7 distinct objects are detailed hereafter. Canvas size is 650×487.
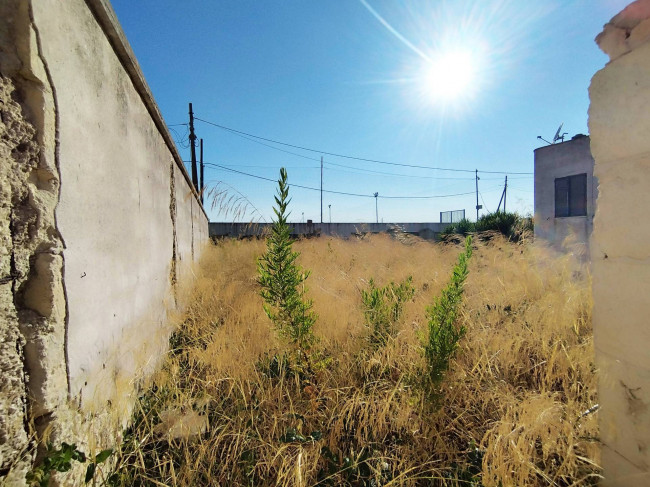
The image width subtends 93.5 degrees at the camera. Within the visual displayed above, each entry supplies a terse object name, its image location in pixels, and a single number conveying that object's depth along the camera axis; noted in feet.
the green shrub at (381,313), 7.17
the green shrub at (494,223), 38.51
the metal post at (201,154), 52.80
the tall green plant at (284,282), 5.29
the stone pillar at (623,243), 2.93
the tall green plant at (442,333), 5.02
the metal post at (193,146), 50.06
